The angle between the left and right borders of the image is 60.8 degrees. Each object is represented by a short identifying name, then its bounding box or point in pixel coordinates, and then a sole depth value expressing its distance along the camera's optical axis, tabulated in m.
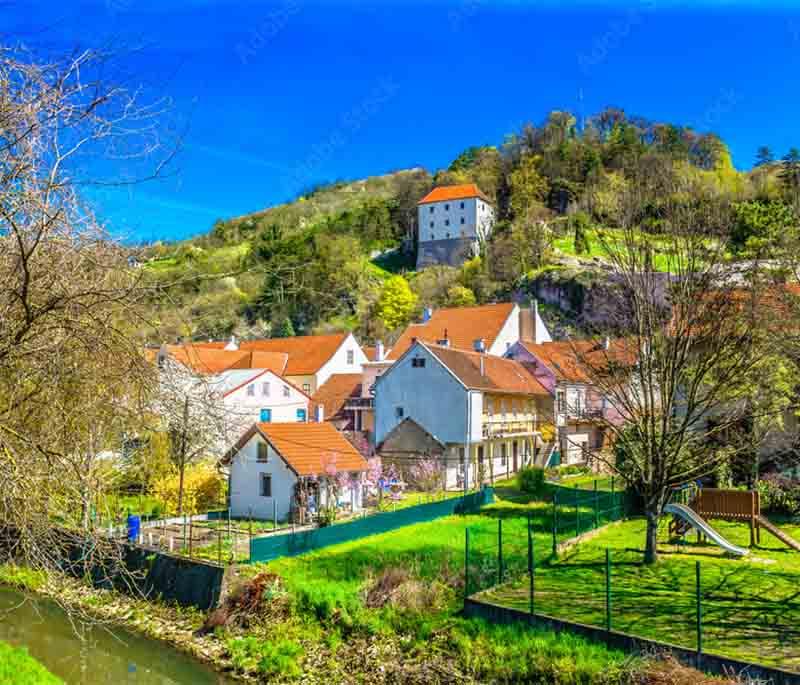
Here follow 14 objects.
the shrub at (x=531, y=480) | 30.95
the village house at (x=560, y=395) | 42.59
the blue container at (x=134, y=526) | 21.83
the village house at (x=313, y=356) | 53.03
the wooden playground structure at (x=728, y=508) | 19.55
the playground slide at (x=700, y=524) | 18.06
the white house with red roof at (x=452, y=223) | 102.88
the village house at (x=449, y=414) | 35.47
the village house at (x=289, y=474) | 25.81
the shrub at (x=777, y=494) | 23.97
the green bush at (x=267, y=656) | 15.20
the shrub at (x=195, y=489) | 26.83
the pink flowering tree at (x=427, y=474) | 34.05
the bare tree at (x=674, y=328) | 16.64
